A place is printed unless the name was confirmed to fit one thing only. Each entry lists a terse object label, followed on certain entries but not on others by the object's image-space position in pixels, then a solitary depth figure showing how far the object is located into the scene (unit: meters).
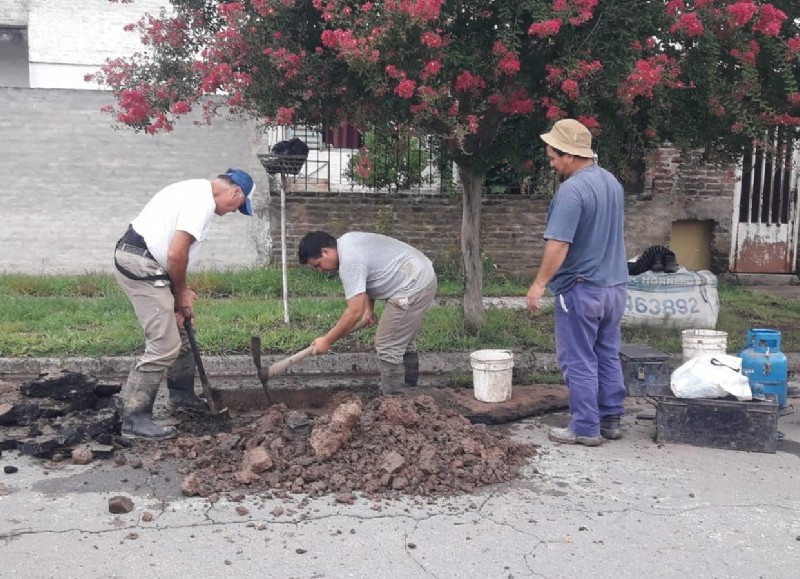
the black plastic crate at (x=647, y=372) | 6.02
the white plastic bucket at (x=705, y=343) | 6.40
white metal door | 11.27
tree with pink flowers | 5.34
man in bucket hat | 4.96
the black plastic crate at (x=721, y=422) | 5.01
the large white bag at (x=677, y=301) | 7.96
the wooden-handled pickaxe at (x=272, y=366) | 5.42
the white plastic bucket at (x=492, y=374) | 5.71
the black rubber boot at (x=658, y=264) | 8.09
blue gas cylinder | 5.53
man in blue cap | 5.04
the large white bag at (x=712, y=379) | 5.05
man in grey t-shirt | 5.27
